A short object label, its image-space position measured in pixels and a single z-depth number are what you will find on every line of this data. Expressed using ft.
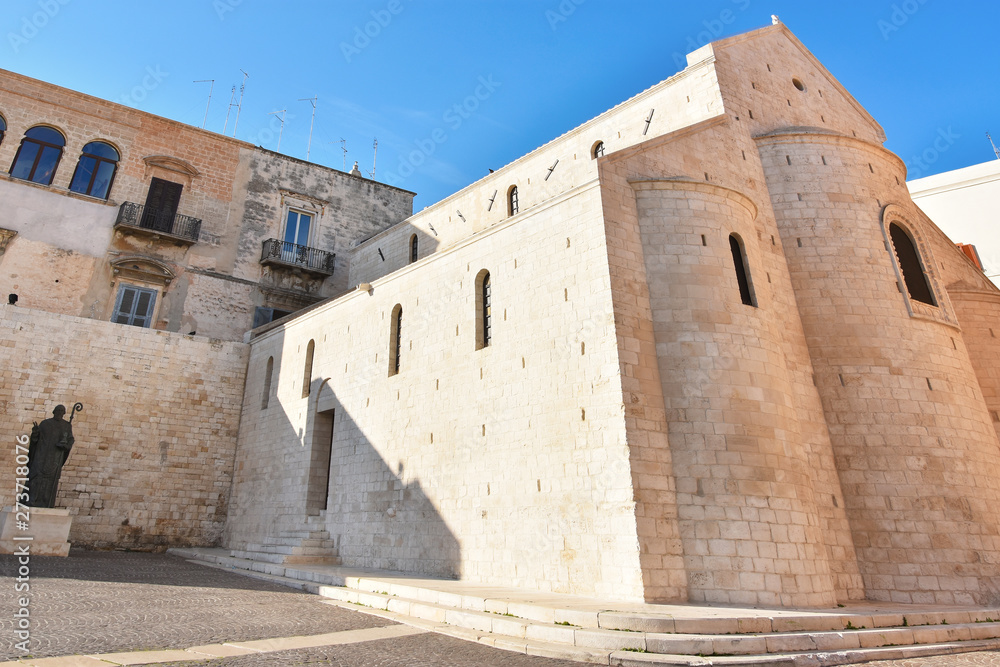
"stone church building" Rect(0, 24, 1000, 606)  27.66
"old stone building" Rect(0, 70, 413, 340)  53.98
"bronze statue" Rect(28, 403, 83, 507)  38.93
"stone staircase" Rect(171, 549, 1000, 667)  17.89
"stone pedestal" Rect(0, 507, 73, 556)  36.83
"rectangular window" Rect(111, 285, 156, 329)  55.31
